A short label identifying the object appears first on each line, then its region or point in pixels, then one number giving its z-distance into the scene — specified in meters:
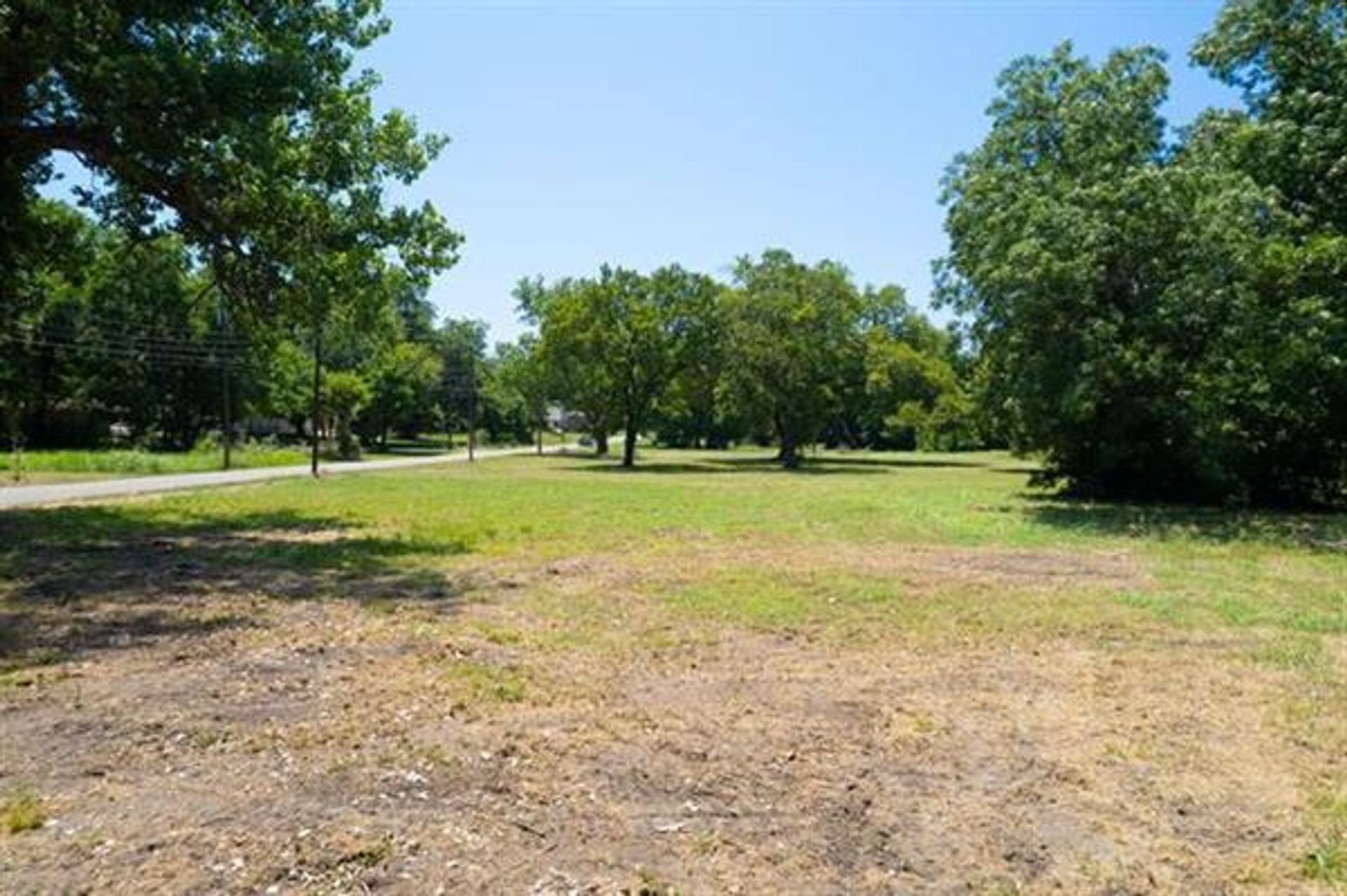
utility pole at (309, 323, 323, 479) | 33.47
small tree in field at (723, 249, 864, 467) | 45.72
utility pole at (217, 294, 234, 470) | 39.56
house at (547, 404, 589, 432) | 82.31
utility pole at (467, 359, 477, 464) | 53.62
